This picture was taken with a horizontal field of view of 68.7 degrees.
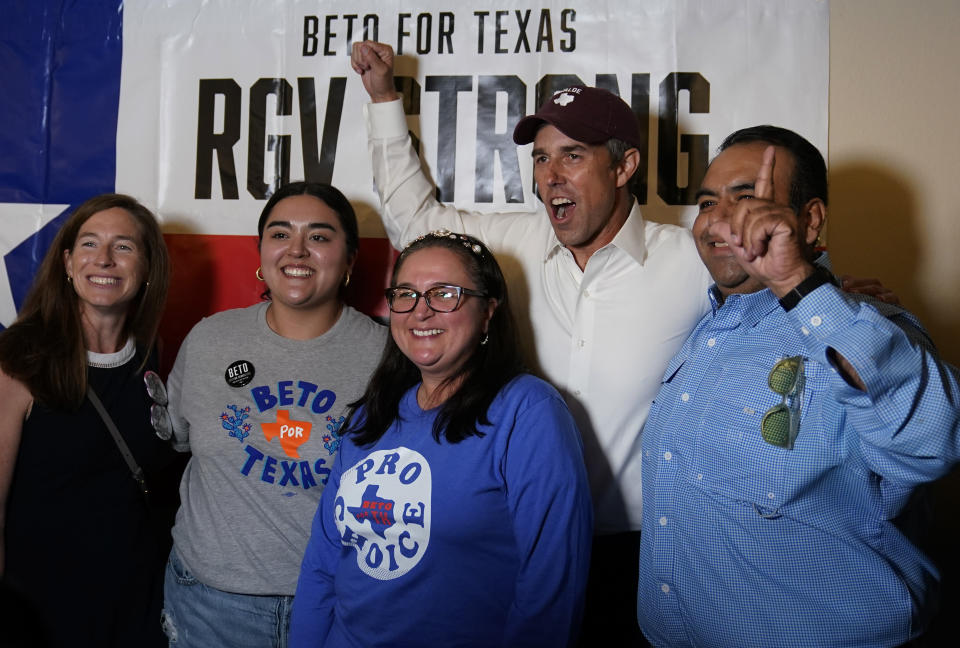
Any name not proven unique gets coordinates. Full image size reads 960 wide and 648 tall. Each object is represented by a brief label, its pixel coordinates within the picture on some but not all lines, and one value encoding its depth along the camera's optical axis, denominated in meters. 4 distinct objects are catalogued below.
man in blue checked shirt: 0.97
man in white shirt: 1.62
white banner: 2.06
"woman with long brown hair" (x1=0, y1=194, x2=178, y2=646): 1.67
